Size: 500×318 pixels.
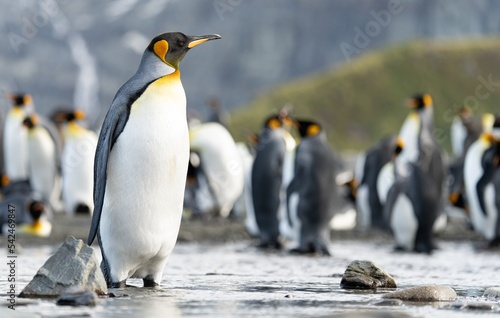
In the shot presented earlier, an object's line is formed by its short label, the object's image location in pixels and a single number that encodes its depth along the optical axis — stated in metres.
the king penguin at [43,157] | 32.22
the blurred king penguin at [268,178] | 23.66
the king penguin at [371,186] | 31.91
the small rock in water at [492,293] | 11.22
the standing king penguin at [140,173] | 11.42
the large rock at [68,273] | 10.40
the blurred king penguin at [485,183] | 24.09
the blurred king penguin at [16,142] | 33.55
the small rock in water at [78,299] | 9.47
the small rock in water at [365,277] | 12.06
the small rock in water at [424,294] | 10.69
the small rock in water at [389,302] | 10.08
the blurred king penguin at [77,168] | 30.52
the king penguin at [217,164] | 31.11
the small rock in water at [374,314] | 9.04
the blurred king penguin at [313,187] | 20.92
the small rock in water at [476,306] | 9.86
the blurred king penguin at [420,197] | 23.16
